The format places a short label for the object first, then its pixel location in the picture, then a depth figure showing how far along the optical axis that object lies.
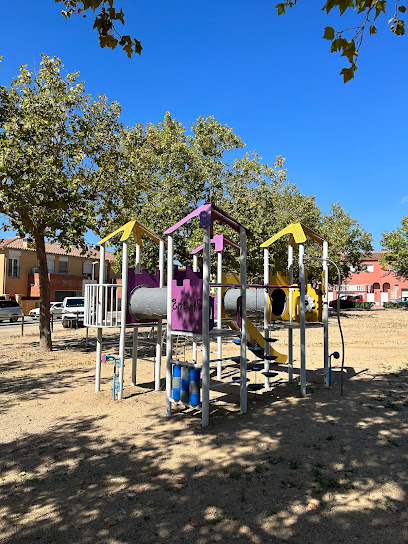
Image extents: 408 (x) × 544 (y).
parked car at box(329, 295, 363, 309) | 51.16
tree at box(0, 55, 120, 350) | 11.98
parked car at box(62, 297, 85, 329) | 26.23
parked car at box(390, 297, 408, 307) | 63.81
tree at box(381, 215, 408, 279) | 43.88
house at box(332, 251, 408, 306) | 71.38
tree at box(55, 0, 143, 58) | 4.73
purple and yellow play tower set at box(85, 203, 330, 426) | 6.88
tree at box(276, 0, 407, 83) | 4.17
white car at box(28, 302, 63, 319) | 32.92
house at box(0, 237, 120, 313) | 42.66
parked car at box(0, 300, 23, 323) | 29.19
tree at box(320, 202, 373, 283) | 39.19
